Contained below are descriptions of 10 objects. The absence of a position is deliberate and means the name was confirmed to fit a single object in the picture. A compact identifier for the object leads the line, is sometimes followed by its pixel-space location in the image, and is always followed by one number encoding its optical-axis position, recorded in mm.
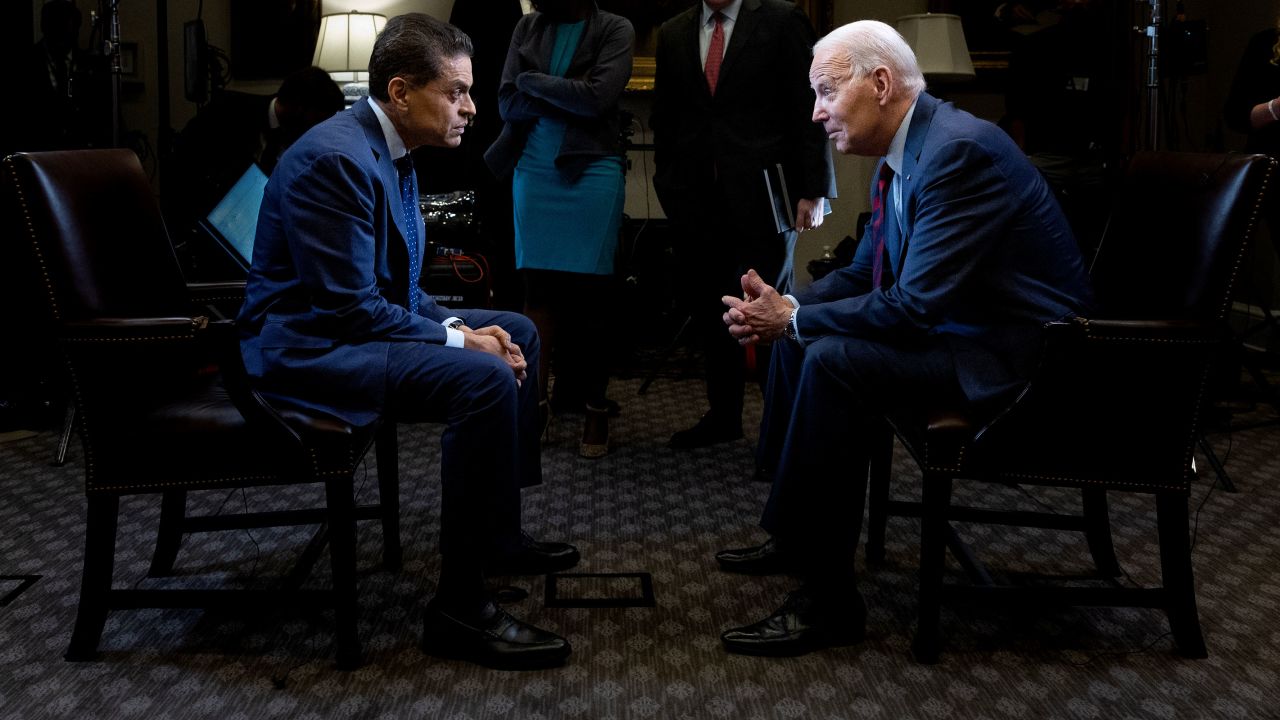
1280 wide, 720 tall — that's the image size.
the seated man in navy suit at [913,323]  2150
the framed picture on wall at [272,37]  5527
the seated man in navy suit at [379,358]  2113
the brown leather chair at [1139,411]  2033
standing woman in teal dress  3562
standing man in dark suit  3611
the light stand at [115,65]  3504
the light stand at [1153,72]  3561
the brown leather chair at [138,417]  2021
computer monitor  2938
